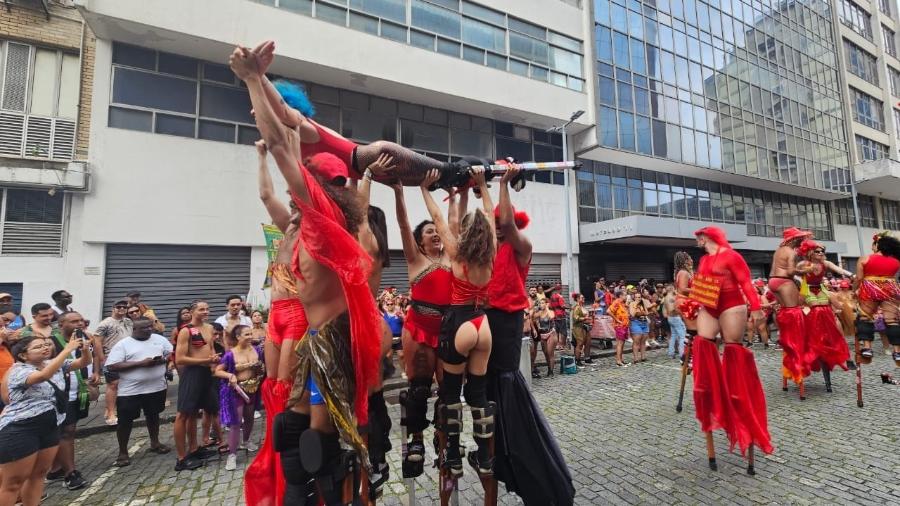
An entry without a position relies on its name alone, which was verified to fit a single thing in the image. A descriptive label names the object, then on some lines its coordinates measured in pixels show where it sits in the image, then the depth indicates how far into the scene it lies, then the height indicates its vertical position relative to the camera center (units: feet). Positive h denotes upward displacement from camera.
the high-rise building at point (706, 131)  56.44 +25.12
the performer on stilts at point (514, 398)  9.10 -2.84
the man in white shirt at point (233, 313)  18.65 -1.28
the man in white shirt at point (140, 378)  14.75 -3.48
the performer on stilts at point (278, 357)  7.81 -1.48
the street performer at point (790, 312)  18.54 -1.66
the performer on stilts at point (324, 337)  6.33 -0.92
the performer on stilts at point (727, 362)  11.92 -2.65
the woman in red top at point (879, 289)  19.79 -0.60
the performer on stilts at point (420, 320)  9.84 -0.96
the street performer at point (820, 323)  18.81 -2.20
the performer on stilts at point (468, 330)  8.87 -1.07
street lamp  45.52 +5.90
